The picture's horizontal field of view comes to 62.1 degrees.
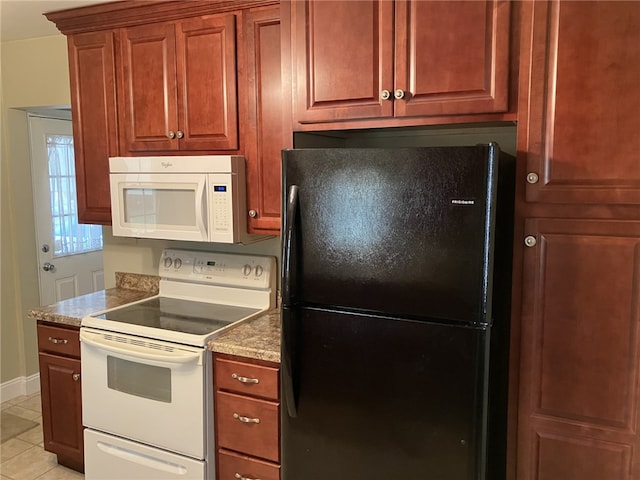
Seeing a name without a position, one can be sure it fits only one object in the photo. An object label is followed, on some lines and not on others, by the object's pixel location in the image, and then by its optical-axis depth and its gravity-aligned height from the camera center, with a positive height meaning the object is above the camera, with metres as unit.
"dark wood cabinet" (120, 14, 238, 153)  2.46 +0.49
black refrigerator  1.60 -0.40
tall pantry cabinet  1.54 -0.16
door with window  3.91 -0.24
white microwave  2.45 -0.04
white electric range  2.26 -0.84
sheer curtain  4.05 -0.07
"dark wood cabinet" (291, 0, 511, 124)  1.70 +0.44
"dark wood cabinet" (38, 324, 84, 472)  2.71 -1.05
